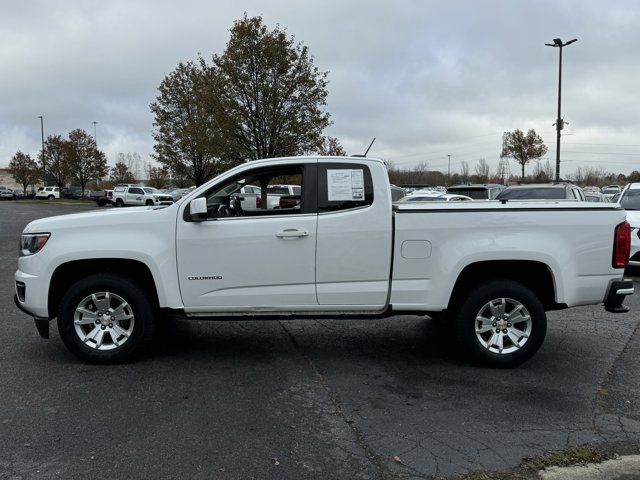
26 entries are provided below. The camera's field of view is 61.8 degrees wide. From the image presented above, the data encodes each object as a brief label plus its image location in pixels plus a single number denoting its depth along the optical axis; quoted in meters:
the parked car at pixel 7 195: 69.56
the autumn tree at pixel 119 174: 74.25
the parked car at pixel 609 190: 45.55
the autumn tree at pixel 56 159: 62.38
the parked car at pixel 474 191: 20.32
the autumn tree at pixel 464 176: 75.22
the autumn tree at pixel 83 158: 60.56
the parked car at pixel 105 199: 45.76
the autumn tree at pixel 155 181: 64.08
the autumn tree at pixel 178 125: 38.78
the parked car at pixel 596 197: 20.42
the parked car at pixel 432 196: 19.50
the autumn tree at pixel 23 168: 76.77
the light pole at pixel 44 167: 62.81
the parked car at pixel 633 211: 9.70
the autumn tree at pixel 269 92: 23.31
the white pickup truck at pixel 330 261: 4.90
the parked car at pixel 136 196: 43.75
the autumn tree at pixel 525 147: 52.47
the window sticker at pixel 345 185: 5.00
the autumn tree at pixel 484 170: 83.56
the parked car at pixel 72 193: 66.19
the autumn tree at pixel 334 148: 50.08
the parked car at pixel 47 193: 64.12
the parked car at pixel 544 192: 12.28
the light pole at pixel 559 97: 25.02
